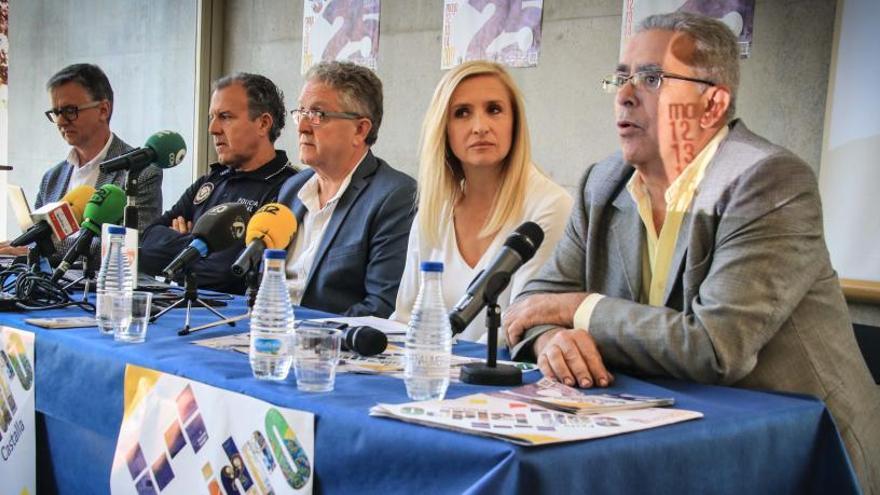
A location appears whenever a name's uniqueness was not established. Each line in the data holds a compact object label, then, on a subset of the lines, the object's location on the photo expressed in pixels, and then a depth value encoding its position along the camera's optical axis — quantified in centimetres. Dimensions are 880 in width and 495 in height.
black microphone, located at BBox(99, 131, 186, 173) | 249
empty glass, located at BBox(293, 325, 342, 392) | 141
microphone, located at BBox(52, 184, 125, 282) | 246
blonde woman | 242
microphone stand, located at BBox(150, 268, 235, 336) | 205
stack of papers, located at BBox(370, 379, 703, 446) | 113
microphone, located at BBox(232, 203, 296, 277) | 210
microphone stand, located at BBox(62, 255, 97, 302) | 249
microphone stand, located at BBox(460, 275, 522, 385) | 148
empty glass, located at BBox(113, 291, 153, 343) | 187
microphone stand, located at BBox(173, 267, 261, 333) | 208
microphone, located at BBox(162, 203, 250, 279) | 207
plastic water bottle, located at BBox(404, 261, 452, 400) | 138
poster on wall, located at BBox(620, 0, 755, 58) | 313
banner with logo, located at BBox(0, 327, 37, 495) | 199
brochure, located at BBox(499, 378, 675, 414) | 129
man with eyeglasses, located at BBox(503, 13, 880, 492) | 154
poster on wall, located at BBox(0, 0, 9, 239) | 633
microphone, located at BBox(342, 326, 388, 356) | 166
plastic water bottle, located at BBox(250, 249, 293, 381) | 149
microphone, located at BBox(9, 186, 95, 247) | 263
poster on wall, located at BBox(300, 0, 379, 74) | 466
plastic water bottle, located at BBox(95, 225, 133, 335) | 188
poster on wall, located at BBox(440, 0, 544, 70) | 389
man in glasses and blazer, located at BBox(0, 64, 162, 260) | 409
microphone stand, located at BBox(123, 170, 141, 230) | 236
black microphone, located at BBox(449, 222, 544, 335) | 145
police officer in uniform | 353
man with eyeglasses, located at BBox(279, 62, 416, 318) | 279
